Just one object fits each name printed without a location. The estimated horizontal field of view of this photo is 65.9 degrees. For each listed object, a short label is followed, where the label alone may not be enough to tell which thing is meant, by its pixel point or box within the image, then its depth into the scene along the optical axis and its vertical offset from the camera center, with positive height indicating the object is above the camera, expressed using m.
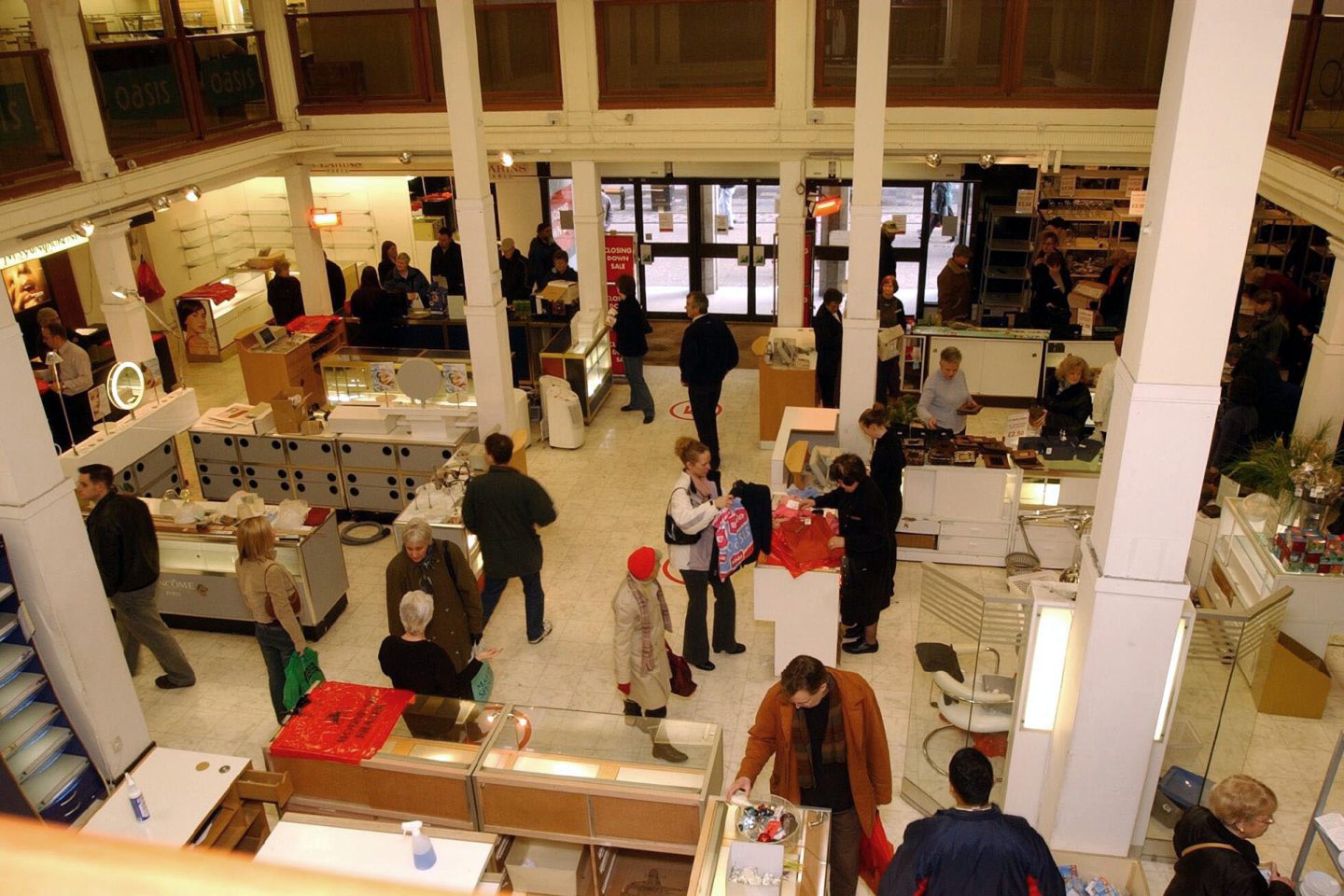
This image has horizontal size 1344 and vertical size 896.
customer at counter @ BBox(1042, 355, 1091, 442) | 9.41 -3.18
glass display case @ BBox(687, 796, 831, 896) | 4.59 -3.44
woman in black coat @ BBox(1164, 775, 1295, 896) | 4.15 -3.14
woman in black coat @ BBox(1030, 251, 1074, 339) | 12.45 -2.98
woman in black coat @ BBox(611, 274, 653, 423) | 11.90 -3.10
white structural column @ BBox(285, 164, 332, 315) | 14.17 -2.51
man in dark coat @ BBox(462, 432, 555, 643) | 7.49 -3.18
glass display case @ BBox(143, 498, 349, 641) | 8.09 -3.84
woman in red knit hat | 6.13 -3.37
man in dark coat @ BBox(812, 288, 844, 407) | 11.20 -3.00
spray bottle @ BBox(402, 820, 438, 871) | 4.46 -3.21
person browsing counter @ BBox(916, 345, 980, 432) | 9.35 -3.10
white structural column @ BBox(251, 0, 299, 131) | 13.15 -0.07
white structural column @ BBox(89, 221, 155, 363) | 10.95 -2.42
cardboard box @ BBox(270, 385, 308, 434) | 10.08 -3.27
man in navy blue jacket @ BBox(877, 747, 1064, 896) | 3.82 -2.85
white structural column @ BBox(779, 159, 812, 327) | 12.78 -2.40
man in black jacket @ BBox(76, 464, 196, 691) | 6.96 -3.10
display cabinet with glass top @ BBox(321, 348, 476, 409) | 10.43 -3.17
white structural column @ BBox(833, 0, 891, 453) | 8.58 -1.56
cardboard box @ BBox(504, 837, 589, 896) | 5.38 -3.99
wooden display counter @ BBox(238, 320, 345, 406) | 12.22 -3.45
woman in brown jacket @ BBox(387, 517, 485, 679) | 6.53 -3.23
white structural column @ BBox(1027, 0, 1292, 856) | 4.25 -1.67
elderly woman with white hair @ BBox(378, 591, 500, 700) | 5.65 -3.19
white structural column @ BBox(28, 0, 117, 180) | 10.05 -0.20
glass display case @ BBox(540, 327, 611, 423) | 11.83 -3.47
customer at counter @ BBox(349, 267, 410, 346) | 13.05 -3.09
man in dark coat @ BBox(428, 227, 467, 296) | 14.15 -2.78
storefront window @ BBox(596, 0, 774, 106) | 12.31 -0.12
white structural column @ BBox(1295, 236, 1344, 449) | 8.98 -2.89
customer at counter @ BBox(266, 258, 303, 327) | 13.73 -3.00
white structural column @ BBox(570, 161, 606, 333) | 13.30 -2.23
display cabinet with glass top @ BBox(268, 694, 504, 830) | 5.44 -3.57
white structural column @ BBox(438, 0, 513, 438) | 9.26 -1.52
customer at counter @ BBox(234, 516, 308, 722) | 6.45 -3.07
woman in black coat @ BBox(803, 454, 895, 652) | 6.94 -3.27
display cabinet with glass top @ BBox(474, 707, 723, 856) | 5.20 -3.48
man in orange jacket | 4.71 -3.08
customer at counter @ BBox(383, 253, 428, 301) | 13.80 -2.90
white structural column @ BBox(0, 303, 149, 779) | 5.51 -2.75
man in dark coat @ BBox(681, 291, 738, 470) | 10.16 -2.89
